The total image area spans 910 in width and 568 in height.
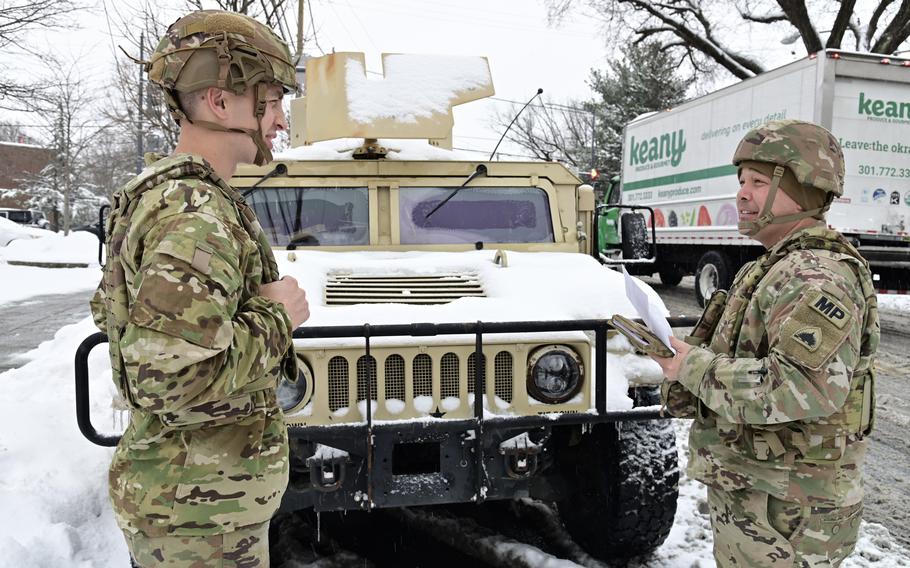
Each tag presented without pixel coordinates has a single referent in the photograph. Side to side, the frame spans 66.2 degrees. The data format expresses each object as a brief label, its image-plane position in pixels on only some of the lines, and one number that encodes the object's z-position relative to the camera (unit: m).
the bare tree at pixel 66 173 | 16.64
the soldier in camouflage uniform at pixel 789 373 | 1.54
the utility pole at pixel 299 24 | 9.01
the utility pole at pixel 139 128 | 9.68
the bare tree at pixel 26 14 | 10.71
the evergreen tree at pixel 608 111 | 28.38
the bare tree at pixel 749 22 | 16.72
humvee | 2.44
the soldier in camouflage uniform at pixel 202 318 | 1.22
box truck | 8.44
